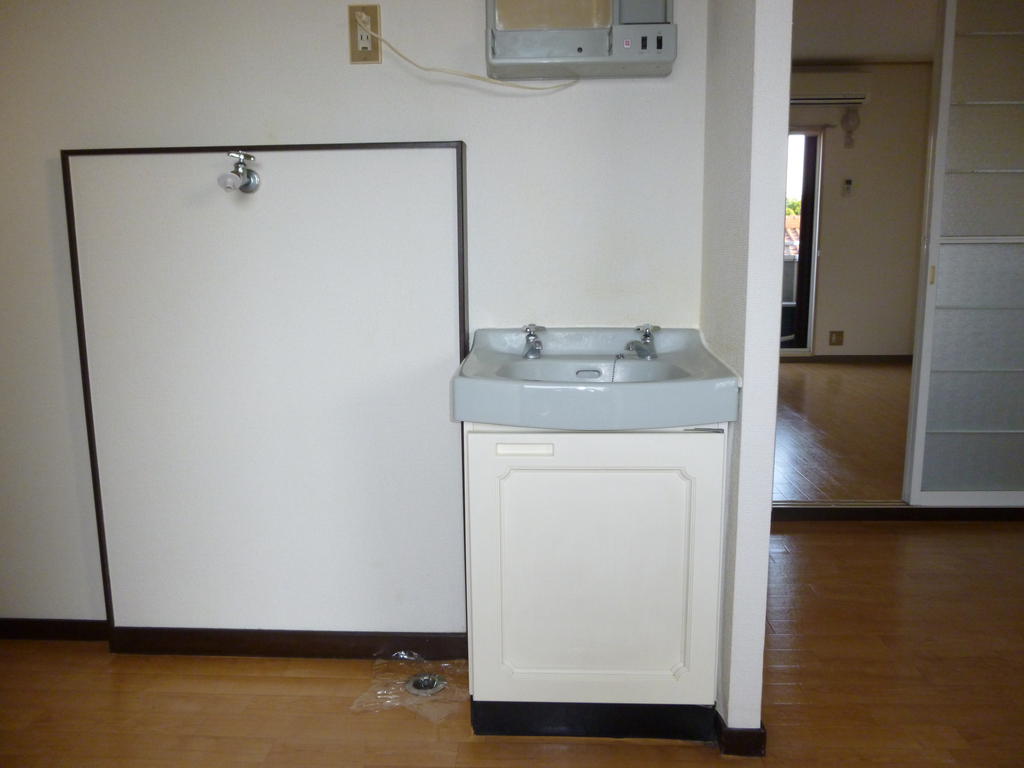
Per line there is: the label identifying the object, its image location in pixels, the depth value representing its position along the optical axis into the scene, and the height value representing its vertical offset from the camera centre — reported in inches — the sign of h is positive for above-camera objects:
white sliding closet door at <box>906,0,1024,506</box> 120.9 -3.6
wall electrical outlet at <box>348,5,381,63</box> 79.1 +23.4
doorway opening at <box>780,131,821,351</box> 284.8 +6.6
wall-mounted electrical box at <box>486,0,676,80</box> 73.3 +21.8
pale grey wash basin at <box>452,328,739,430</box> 63.1 -11.7
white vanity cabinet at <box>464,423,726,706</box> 65.7 -26.7
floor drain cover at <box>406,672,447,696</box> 78.5 -44.0
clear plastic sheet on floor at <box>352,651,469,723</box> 76.3 -44.2
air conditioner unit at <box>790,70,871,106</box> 267.4 +60.1
